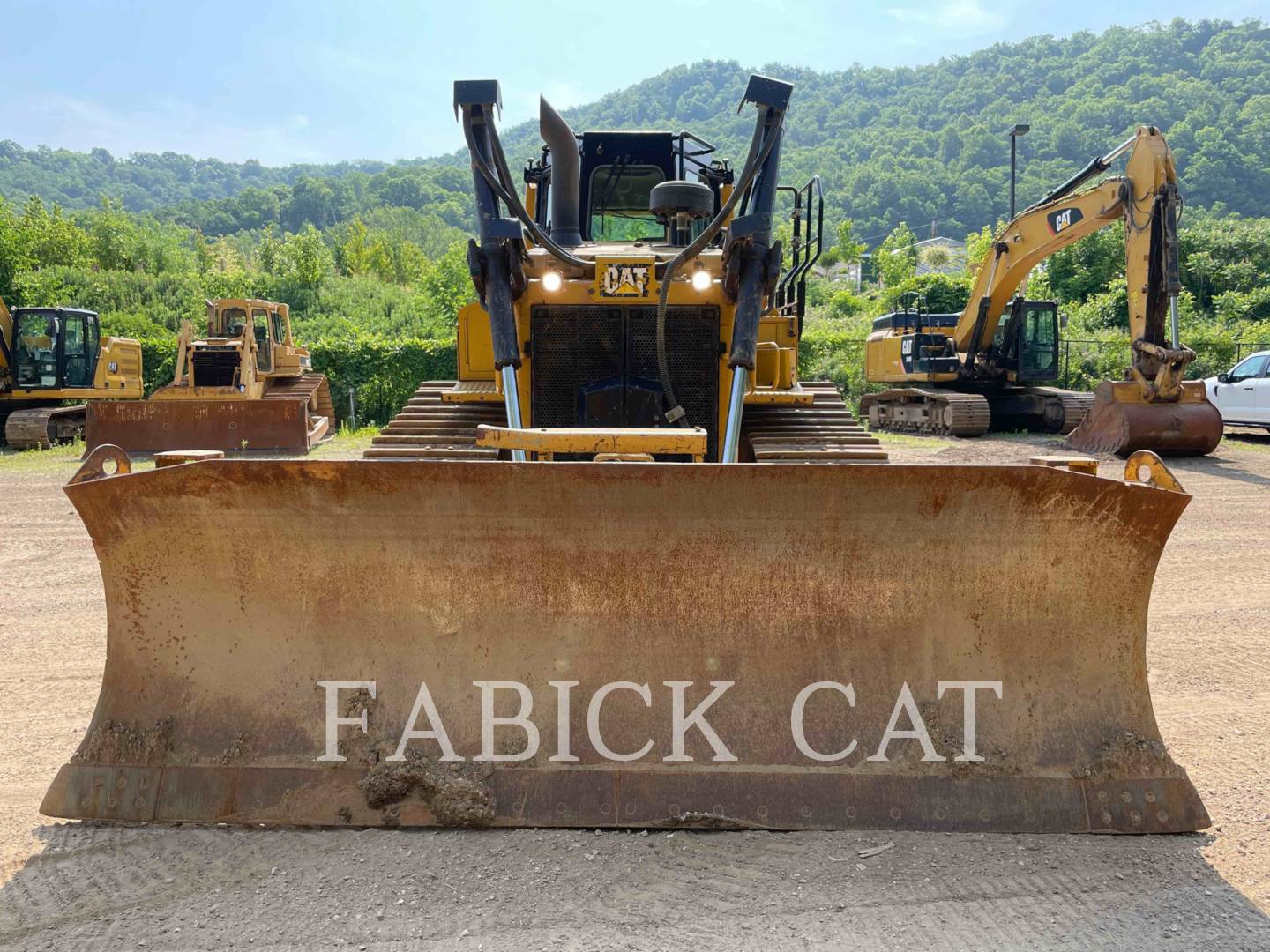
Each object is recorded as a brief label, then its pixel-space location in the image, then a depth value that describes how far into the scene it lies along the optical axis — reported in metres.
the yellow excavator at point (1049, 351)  13.37
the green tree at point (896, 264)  48.12
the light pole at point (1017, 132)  23.76
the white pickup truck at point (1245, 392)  16.89
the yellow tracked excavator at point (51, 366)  18.06
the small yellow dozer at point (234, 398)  15.70
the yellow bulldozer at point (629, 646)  2.74
